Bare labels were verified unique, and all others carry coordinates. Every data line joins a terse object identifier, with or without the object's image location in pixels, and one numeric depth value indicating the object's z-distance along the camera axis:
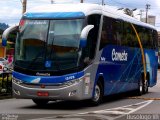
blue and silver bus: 16.08
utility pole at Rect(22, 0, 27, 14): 30.11
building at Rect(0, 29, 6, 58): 67.19
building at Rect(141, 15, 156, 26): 101.67
